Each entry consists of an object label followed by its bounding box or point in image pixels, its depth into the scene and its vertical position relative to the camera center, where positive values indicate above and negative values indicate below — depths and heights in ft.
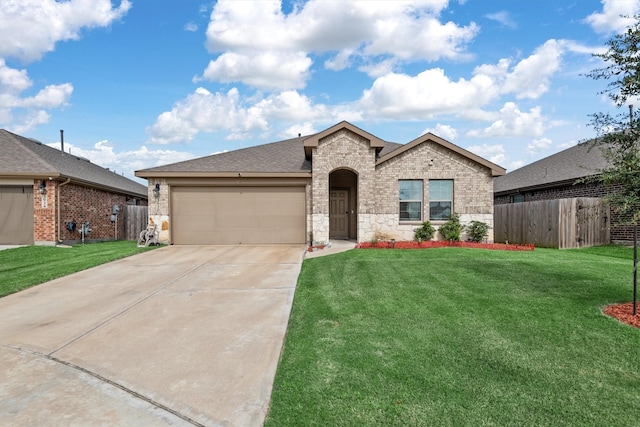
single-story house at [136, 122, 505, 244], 46.39 +2.98
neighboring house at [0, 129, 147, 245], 48.52 +2.48
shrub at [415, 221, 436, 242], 46.34 -2.27
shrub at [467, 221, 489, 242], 46.50 -2.16
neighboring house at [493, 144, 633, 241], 51.98 +5.44
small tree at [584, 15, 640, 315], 16.70 +3.43
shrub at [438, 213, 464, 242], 45.84 -1.89
